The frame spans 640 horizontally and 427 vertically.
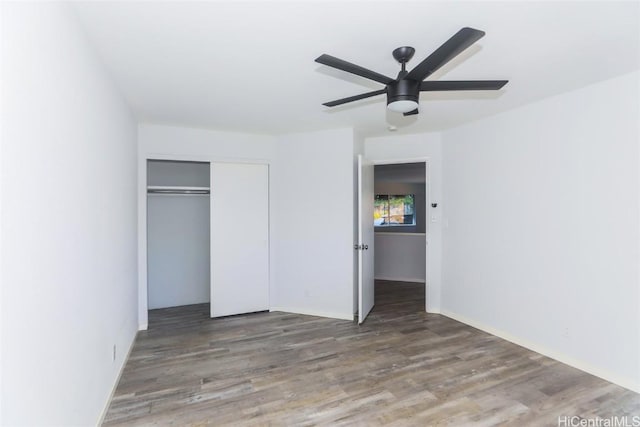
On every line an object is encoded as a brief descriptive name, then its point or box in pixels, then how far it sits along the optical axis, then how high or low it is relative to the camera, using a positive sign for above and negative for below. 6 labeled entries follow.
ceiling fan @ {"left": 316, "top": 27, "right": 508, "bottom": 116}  1.69 +0.76
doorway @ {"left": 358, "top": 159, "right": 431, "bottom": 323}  4.53 -0.38
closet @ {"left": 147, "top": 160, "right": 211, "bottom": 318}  4.66 -0.33
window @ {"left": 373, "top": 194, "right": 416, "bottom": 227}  8.52 +0.06
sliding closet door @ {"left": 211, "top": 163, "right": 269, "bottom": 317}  4.33 -0.35
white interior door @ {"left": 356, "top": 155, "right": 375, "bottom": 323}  3.96 -0.35
